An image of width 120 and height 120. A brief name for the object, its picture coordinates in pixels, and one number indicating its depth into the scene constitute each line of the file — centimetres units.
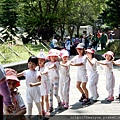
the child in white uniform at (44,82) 624
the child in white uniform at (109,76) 766
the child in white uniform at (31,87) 570
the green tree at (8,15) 2834
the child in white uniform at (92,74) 750
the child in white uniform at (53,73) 664
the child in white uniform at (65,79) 694
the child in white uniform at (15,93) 397
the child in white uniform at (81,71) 721
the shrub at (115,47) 1778
